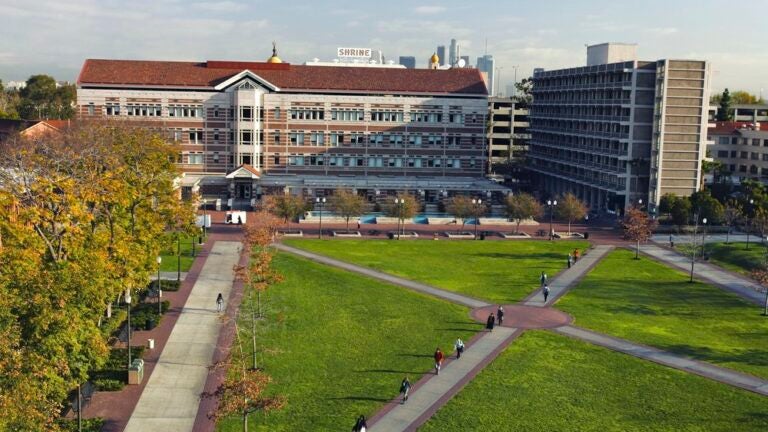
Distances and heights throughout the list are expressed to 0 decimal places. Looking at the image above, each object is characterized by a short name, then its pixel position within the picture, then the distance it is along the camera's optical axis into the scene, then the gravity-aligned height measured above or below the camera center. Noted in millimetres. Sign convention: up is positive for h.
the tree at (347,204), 90125 -9938
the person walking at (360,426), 33062 -13173
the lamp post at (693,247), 69744 -11425
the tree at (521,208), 91562 -10139
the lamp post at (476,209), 91500 -10423
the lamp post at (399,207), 89875 -10156
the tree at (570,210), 91625 -10276
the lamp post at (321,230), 87050 -12958
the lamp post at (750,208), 92538 -10363
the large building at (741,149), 131500 -3976
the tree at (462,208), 92250 -10388
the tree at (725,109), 162262 +3637
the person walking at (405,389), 38188 -13331
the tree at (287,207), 86562 -9997
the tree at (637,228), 78875 -10721
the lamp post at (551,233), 90062 -12938
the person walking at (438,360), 42031 -13057
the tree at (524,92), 157250 +6300
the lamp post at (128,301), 41134 -10349
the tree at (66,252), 28078 -7251
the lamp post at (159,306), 52750 -13070
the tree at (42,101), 161625 +2660
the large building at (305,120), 112688 -222
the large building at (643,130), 105662 -797
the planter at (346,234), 88812 -13324
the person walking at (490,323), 50750 -13245
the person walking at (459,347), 45009 -13226
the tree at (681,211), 97125 -10872
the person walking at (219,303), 54031 -13180
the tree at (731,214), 89625 -10432
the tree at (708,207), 95875 -10121
